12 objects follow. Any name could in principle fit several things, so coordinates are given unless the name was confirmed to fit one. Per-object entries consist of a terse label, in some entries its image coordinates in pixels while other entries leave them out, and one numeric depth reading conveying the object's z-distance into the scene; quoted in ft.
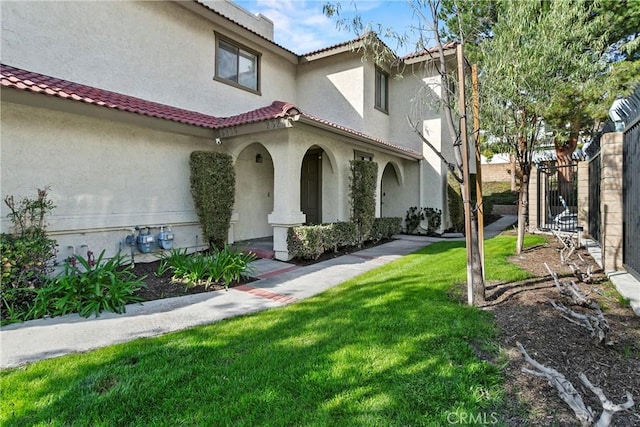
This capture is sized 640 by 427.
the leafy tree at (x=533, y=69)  23.31
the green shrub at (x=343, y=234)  34.85
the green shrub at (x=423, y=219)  51.42
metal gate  42.73
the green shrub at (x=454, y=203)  52.06
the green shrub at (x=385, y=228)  43.40
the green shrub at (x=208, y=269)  23.53
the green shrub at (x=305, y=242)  31.24
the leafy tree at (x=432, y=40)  17.58
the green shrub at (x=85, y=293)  17.76
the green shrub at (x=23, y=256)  17.47
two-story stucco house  23.89
